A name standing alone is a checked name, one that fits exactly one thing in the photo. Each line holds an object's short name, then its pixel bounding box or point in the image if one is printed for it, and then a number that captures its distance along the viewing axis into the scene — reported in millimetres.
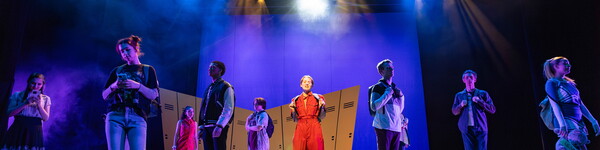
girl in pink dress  6094
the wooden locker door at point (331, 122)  7113
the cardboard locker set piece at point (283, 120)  7020
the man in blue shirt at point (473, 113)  4715
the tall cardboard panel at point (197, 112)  7565
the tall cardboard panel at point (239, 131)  7539
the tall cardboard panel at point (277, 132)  7473
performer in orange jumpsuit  4746
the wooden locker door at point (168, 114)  7043
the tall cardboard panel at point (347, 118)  6980
